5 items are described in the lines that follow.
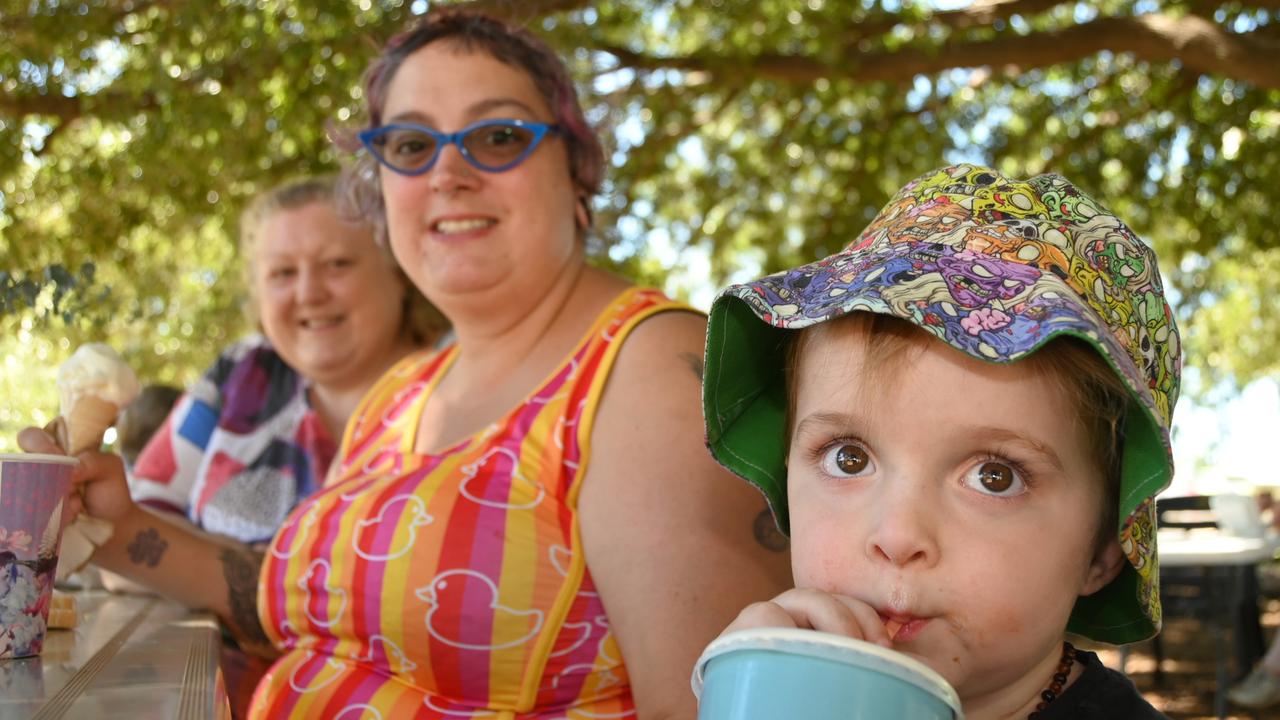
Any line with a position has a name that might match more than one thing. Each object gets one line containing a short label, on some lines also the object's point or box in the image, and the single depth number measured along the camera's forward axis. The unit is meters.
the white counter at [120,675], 0.78
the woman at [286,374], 1.44
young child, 0.75
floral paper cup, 0.86
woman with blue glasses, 0.96
